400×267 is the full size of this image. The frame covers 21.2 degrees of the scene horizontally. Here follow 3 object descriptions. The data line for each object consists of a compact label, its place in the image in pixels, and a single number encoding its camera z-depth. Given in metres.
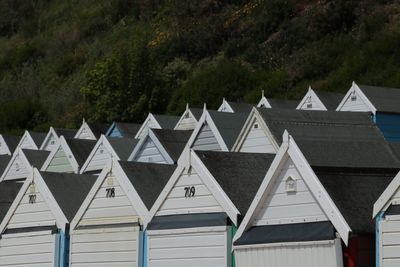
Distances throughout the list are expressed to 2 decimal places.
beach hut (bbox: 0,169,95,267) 29.38
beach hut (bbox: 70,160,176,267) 27.17
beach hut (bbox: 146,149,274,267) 24.83
